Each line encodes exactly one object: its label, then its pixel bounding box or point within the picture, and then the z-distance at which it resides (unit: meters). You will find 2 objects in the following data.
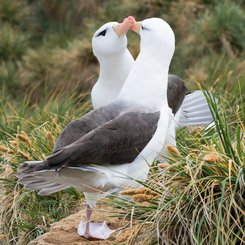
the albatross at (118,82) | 9.04
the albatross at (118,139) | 7.50
